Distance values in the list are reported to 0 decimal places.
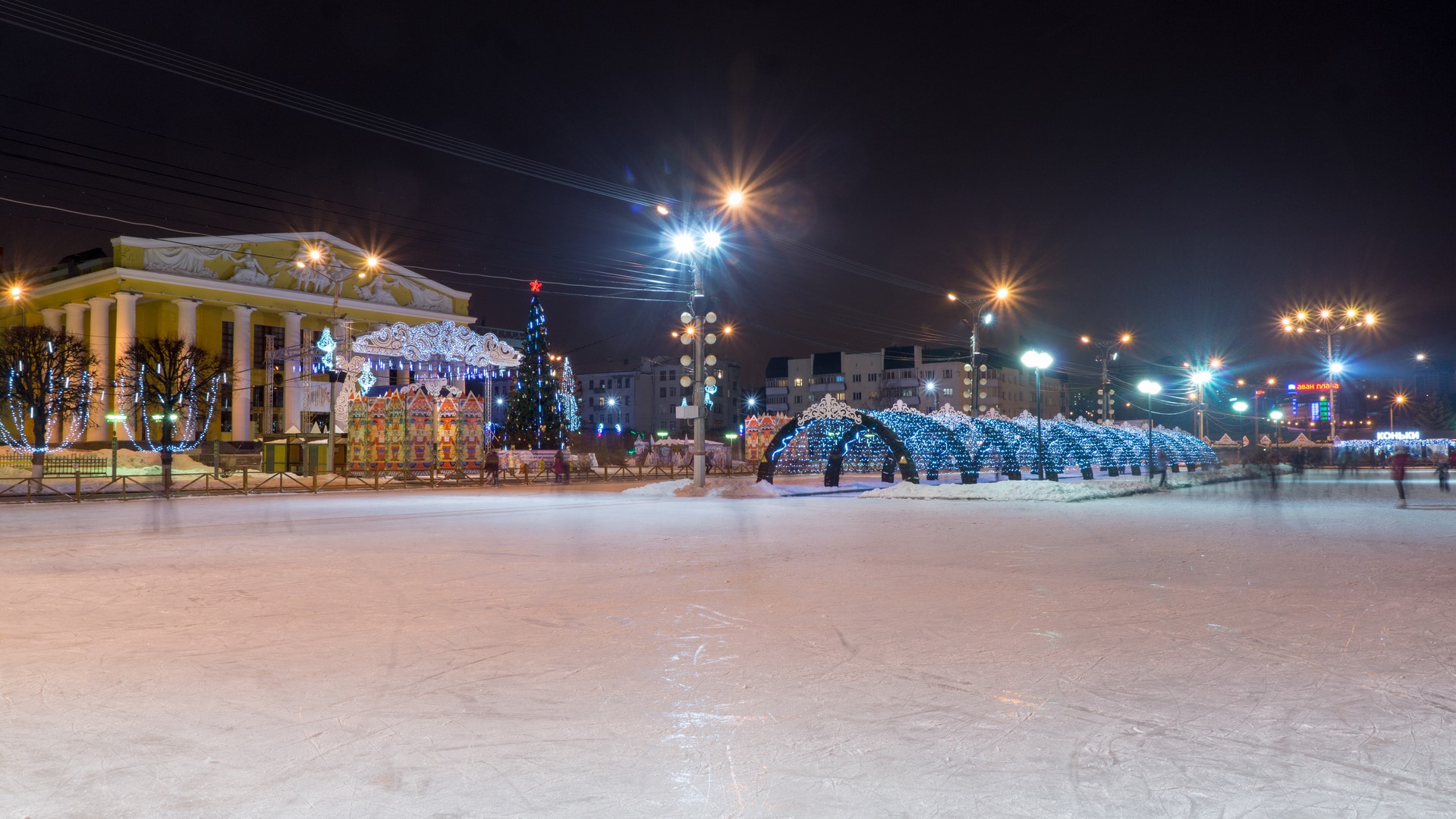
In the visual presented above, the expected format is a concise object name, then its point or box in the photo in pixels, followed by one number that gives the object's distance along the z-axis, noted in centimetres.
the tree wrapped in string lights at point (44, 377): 4459
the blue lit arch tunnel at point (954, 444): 3312
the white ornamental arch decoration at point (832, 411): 3275
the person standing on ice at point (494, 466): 3841
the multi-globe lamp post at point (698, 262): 2583
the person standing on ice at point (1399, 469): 2283
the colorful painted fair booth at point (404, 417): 4412
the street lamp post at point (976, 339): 3375
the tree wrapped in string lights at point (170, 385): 4903
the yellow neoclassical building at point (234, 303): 5944
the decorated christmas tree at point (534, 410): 5784
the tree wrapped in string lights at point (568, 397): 5916
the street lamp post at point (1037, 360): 3041
